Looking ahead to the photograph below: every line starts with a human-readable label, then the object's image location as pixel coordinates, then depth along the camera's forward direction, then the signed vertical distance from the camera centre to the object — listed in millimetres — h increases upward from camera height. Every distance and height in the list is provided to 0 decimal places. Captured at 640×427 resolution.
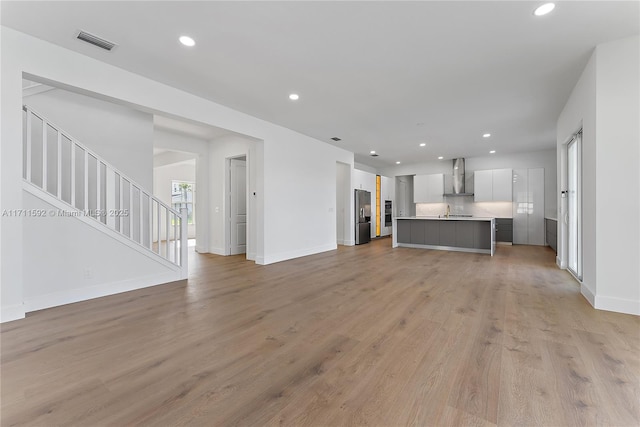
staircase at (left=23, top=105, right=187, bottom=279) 3191 +289
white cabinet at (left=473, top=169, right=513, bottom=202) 8617 +838
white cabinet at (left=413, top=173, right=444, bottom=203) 9711 +852
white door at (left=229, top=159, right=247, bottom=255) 6957 +196
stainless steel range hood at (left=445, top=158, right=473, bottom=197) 9352 +1114
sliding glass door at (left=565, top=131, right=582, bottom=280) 4141 +56
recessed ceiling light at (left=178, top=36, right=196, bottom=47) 2858 +1815
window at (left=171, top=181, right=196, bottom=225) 10167 +657
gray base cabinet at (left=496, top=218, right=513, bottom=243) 8625 -579
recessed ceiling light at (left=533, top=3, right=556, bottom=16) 2365 +1773
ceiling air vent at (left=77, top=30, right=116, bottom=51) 2844 +1837
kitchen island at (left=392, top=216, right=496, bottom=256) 6910 -588
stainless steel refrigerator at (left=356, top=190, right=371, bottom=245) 8852 -145
